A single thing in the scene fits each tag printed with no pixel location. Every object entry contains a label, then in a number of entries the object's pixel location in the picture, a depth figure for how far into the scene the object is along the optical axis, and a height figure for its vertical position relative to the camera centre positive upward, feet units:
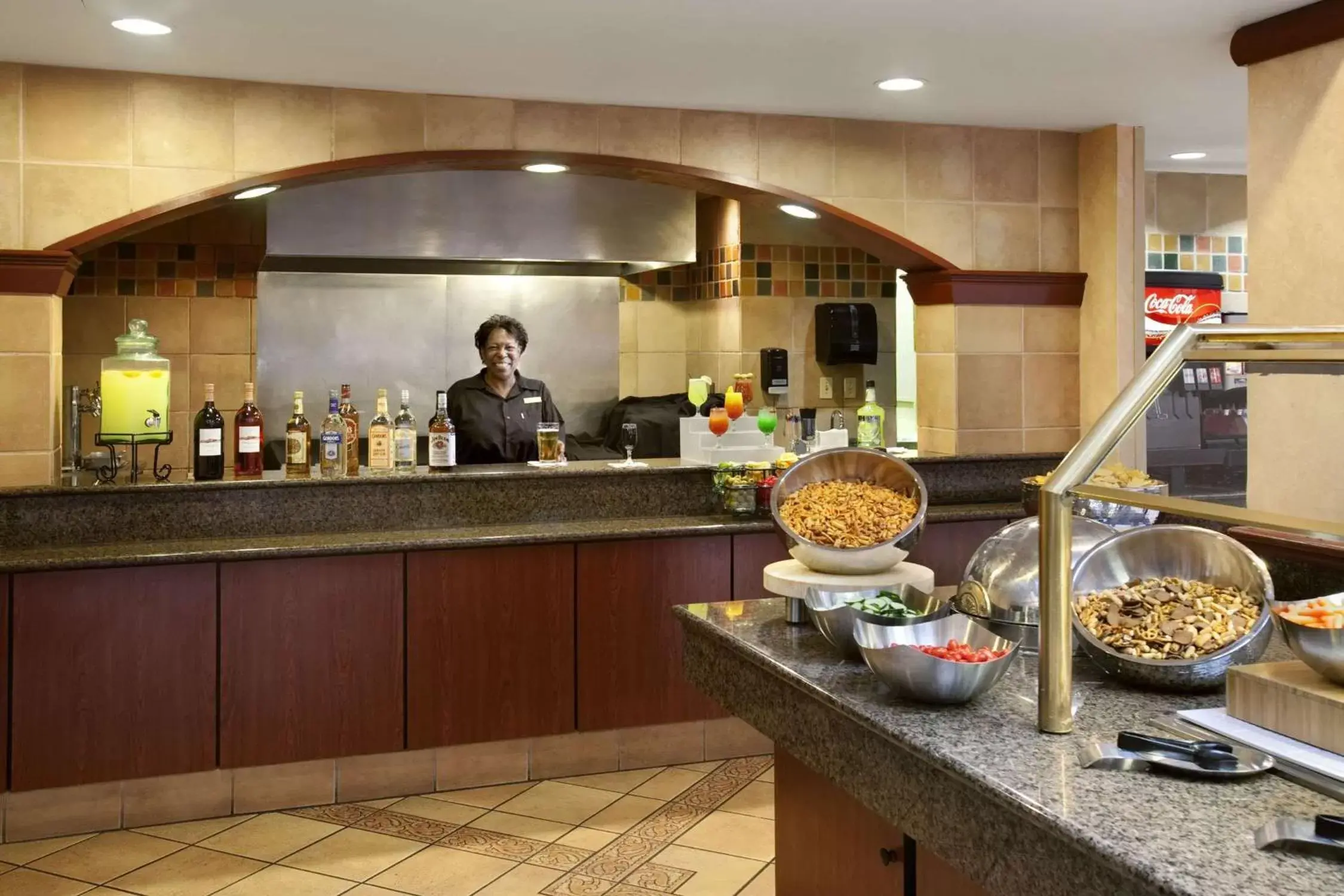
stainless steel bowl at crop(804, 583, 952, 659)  8.01 -1.19
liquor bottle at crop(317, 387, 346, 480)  15.07 -0.17
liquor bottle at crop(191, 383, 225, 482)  14.42 -0.14
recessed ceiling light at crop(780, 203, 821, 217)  17.84 +3.29
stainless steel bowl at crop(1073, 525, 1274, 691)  7.09 -0.89
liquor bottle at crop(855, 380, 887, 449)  17.78 +0.15
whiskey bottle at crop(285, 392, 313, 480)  14.84 -0.17
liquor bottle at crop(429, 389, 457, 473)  15.52 -0.15
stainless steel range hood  19.69 +3.51
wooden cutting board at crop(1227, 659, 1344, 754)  5.92 -1.33
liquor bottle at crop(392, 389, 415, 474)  15.61 -0.15
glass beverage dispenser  14.11 +0.45
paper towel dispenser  24.41 +2.04
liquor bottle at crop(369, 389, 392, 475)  15.62 -0.16
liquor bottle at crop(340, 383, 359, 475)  15.08 +0.00
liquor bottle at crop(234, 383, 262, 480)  14.57 -0.09
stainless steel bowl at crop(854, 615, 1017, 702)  6.76 -1.32
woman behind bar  18.81 +0.43
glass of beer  16.51 -0.14
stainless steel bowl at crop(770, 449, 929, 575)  9.23 -0.46
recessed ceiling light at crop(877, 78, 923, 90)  15.33 +4.41
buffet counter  4.98 -1.68
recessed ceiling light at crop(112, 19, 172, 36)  12.41 +4.14
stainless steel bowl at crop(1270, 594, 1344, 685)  5.93 -1.03
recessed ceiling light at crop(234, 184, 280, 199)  15.49 +3.08
